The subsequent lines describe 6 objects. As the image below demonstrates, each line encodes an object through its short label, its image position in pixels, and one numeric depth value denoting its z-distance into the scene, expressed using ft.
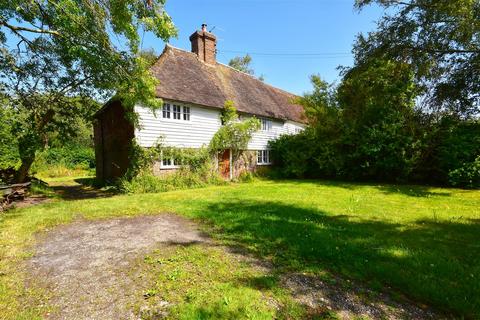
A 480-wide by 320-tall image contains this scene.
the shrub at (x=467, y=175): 40.73
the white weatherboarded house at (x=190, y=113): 47.42
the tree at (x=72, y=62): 27.89
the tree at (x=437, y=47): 38.37
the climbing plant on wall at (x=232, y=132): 55.06
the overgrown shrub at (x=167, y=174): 43.34
